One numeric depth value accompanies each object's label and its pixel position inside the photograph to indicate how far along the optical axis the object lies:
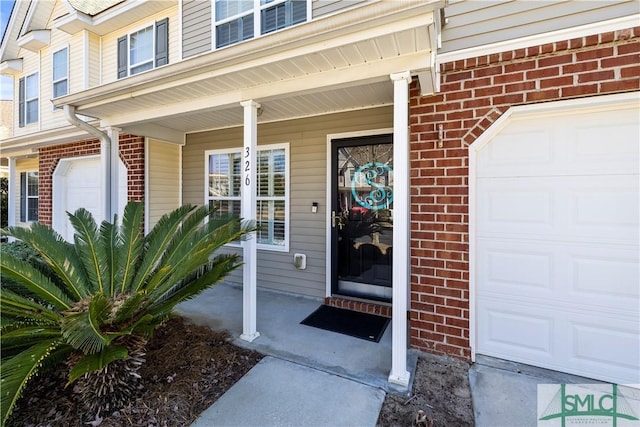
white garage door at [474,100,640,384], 2.29
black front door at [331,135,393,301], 3.78
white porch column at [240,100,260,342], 3.05
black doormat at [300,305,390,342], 3.20
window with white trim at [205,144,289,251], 4.48
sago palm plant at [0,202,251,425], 1.76
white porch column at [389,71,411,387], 2.35
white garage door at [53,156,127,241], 5.89
